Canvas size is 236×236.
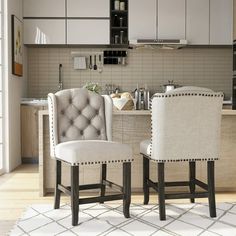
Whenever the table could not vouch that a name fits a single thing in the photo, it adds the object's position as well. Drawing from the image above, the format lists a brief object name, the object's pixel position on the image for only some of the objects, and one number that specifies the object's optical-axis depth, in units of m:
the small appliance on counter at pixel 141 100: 4.95
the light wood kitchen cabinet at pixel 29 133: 5.83
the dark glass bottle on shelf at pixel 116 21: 6.18
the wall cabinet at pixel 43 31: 6.02
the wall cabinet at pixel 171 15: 6.09
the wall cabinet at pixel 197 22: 6.07
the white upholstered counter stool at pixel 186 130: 2.94
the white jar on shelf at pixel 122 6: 6.10
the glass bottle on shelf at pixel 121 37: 6.12
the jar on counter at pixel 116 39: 6.11
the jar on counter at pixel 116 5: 6.07
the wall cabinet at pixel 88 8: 6.02
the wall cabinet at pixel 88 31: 6.04
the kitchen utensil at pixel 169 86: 6.07
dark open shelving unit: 6.09
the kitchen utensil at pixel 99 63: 6.37
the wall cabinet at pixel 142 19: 6.08
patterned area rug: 2.70
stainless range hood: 5.93
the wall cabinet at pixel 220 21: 6.08
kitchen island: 3.77
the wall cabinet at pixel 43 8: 6.02
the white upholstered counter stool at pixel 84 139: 2.86
